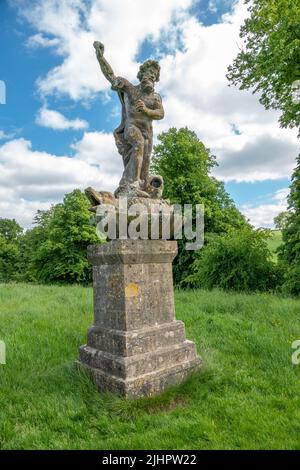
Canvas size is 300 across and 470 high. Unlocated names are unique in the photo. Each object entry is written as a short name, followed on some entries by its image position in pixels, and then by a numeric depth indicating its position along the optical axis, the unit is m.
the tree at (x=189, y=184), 18.62
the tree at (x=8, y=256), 34.34
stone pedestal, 3.71
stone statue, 4.68
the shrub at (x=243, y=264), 12.05
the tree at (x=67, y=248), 25.17
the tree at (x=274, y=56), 9.93
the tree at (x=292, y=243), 10.53
